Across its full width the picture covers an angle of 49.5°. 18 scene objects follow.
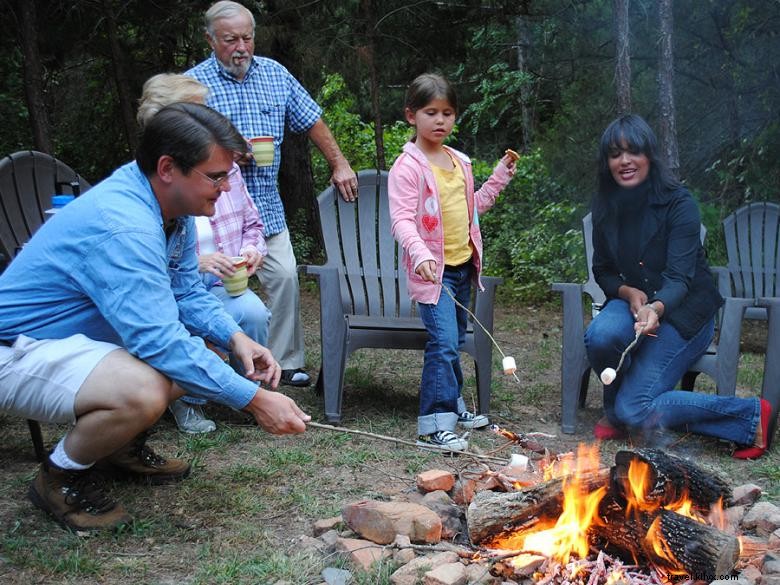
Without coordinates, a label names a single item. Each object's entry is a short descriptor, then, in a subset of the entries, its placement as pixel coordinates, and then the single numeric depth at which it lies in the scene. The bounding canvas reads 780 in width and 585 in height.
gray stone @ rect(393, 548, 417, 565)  2.50
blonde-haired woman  3.53
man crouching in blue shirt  2.46
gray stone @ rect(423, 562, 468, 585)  2.29
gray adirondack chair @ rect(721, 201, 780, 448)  5.63
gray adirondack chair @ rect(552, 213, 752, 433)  3.89
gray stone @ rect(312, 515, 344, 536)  2.77
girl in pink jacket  3.74
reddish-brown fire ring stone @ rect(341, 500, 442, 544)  2.62
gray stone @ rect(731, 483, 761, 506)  2.92
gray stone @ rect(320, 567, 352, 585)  2.42
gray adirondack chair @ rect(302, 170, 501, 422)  4.11
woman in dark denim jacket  3.74
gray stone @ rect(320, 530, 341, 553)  2.63
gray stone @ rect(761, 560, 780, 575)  2.40
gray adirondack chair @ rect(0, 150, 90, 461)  4.14
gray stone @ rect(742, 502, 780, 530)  2.76
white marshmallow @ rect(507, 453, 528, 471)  3.04
